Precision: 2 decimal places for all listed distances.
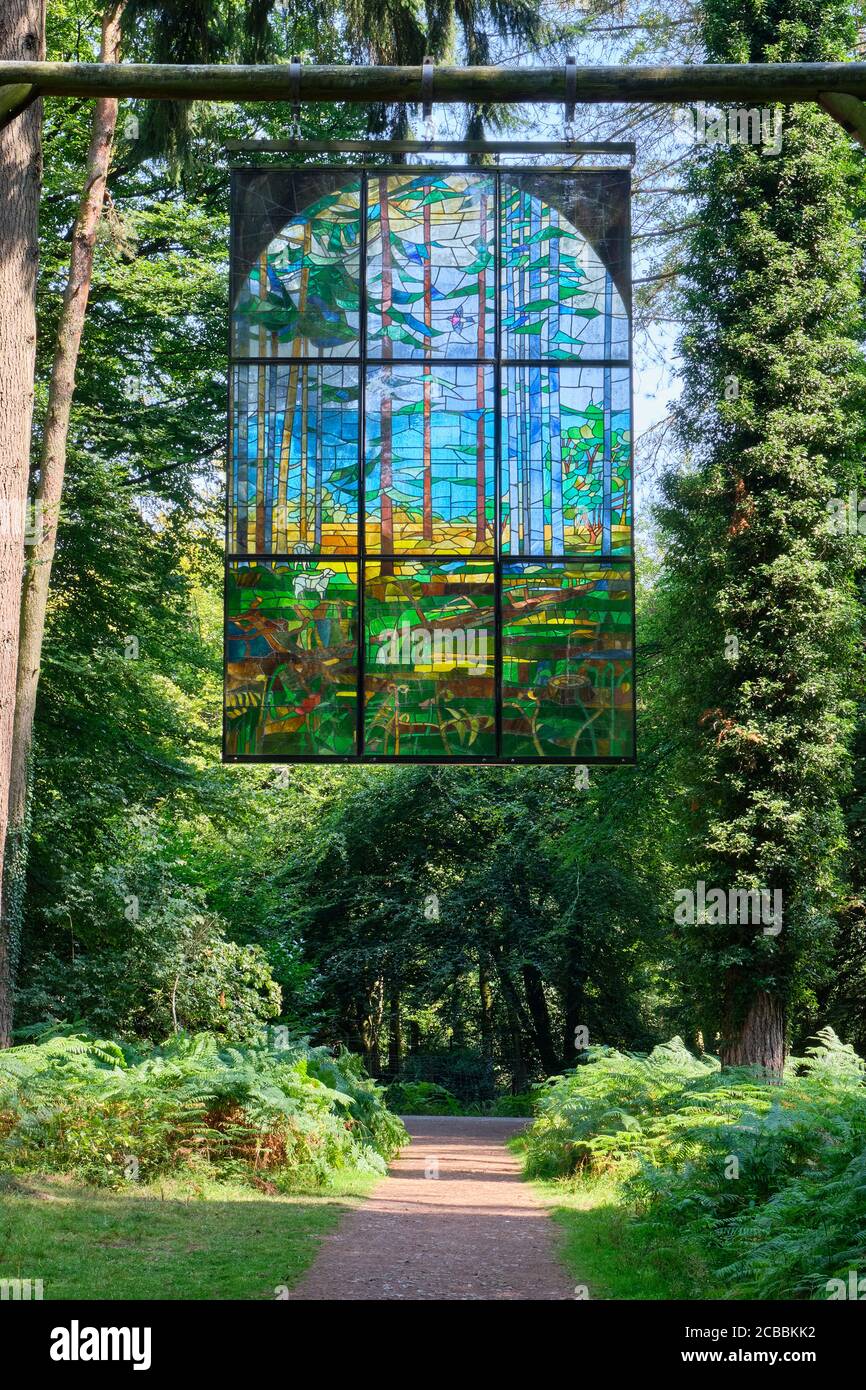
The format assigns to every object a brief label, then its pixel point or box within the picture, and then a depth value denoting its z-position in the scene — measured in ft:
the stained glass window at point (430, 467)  24.63
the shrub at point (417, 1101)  86.38
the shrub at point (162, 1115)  35.24
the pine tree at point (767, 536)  45.91
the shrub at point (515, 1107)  85.30
